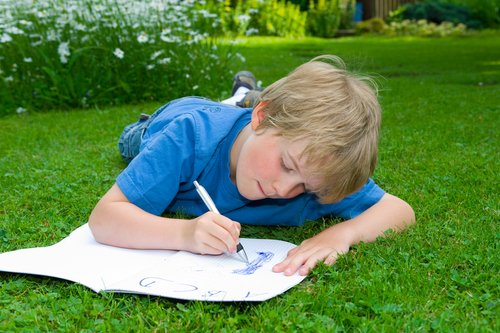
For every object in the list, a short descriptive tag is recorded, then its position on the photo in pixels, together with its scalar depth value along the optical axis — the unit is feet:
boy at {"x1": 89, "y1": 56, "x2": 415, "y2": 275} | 5.61
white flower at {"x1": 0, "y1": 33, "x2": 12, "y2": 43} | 15.70
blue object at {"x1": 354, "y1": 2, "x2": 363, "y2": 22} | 63.08
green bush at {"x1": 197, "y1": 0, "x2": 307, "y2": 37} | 45.55
